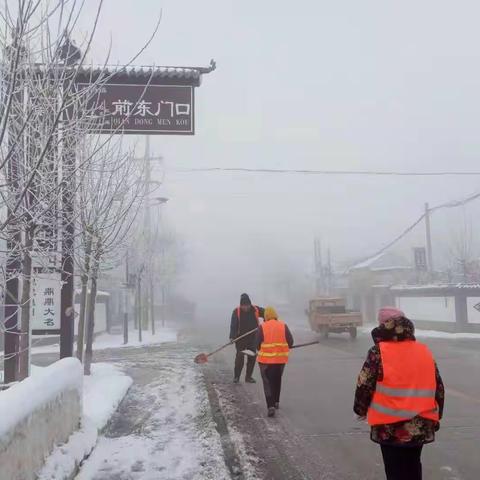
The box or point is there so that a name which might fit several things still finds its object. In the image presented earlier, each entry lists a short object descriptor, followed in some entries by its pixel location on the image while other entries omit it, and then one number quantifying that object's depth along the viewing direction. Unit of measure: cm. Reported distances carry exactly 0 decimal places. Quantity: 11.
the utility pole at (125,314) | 2239
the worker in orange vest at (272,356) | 789
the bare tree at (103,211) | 924
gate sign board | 790
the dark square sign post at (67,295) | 841
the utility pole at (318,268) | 5899
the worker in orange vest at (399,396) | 355
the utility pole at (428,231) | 3609
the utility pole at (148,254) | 2459
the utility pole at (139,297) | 2373
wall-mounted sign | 916
